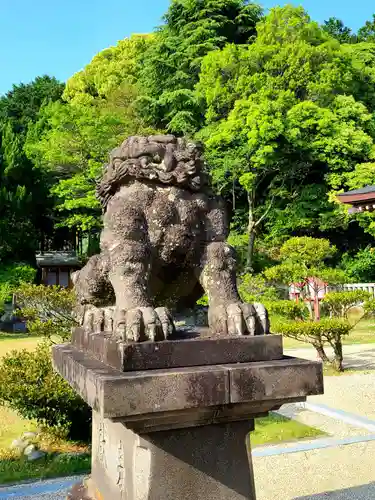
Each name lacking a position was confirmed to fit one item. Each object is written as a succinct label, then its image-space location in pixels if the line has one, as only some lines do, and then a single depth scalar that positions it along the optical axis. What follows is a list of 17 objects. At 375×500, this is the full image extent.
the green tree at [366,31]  28.26
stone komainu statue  2.60
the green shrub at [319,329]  8.85
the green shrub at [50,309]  6.55
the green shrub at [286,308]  10.06
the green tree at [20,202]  21.45
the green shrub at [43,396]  5.59
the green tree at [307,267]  13.52
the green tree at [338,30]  28.06
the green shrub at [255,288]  13.75
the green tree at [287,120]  19.92
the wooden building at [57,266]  23.39
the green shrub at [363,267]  19.70
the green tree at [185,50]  22.80
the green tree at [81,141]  20.03
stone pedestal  2.06
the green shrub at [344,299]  10.50
